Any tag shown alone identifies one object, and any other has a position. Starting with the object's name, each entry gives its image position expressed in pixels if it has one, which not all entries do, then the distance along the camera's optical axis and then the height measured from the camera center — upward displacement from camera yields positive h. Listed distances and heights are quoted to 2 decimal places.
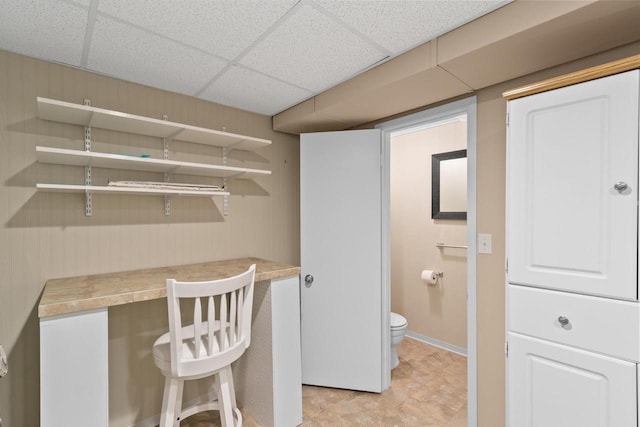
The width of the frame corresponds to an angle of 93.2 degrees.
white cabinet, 1.08 -0.16
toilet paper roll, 3.15 -0.67
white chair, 1.38 -0.69
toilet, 2.61 -1.05
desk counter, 1.22 -0.62
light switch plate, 1.84 -0.19
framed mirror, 3.02 +0.28
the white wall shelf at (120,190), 1.55 +0.14
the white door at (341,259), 2.38 -0.37
